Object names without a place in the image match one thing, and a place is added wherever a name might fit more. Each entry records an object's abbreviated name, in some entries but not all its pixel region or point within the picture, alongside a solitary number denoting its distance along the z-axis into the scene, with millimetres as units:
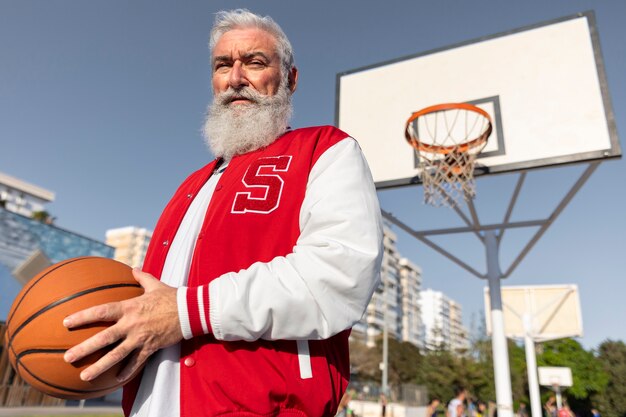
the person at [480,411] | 17870
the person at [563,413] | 14336
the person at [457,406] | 11219
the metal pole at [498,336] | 8055
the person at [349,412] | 17992
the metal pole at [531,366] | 10857
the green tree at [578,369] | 35531
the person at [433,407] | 11805
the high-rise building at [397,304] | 73250
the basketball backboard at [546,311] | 13094
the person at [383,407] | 21827
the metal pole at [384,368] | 27312
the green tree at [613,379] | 37212
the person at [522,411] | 19244
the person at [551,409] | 16781
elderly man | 1170
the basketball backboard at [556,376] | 17844
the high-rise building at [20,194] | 68812
